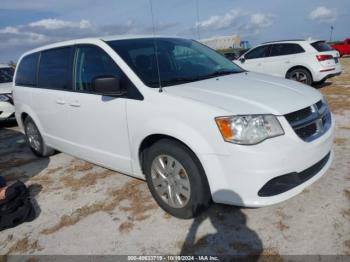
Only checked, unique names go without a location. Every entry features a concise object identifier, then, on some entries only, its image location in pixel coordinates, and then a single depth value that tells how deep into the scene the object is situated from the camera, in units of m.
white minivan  2.58
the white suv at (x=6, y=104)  8.31
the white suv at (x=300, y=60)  9.48
